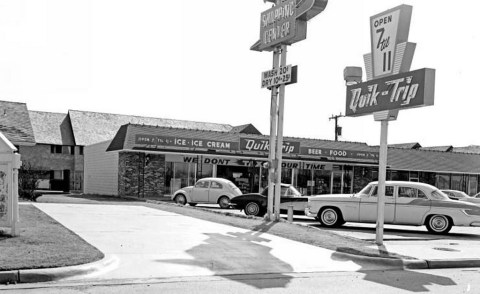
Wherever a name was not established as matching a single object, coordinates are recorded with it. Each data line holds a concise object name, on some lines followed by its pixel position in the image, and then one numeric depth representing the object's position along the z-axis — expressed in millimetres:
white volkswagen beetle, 24266
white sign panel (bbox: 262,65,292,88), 16062
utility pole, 57588
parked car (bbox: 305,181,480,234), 16391
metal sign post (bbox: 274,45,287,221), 16453
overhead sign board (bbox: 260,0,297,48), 16047
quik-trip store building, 29656
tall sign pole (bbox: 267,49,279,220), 16562
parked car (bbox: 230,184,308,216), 19953
